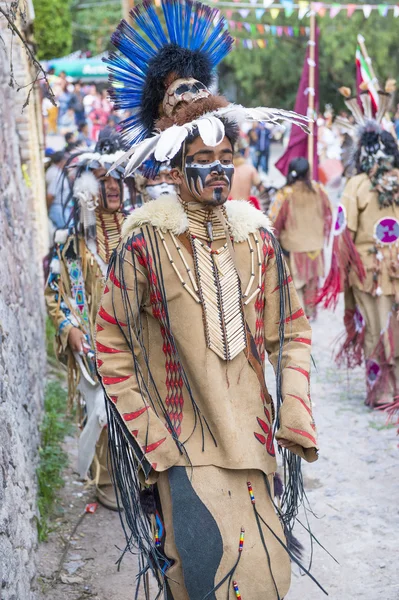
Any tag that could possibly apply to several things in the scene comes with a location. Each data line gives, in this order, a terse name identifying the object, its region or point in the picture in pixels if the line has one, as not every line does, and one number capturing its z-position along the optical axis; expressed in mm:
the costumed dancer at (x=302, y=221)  9812
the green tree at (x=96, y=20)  40750
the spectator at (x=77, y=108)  24359
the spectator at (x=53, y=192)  11164
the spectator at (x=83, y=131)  18375
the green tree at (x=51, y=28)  16172
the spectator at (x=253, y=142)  26750
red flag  11586
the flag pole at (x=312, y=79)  12207
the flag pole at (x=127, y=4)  12087
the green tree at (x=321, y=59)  34781
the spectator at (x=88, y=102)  26125
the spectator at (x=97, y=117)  24761
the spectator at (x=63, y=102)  24316
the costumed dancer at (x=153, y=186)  6191
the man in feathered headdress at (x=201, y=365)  3152
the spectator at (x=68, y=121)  24172
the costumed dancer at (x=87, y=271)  5395
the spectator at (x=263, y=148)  26169
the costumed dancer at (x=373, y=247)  6980
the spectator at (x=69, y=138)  13820
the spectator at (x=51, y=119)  22102
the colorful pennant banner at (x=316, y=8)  14594
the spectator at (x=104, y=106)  27494
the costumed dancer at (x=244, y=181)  10097
